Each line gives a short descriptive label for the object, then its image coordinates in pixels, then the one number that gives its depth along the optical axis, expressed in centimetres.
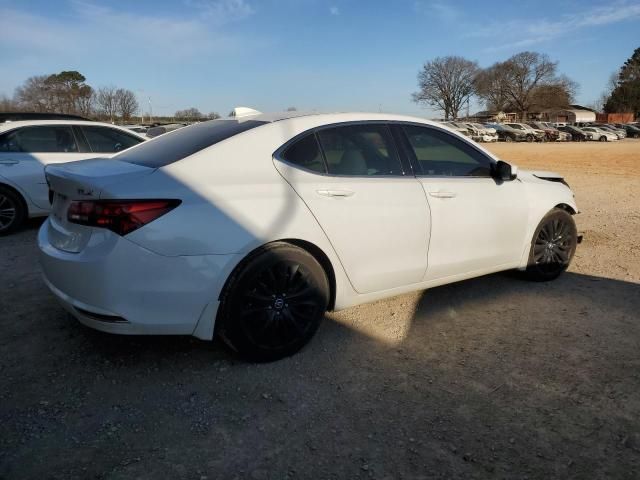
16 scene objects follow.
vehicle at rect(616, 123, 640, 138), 5842
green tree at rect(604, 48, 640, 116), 9600
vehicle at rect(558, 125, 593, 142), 4938
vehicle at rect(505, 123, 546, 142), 4822
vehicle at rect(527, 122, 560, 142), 4859
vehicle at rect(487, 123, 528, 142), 4822
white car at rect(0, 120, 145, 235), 668
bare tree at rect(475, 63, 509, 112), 8982
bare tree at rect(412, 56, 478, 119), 9088
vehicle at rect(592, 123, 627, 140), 5125
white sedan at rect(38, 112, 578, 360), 276
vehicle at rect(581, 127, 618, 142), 4919
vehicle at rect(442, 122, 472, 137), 4803
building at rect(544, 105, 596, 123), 9125
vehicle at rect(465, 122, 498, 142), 4769
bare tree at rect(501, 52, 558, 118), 8769
